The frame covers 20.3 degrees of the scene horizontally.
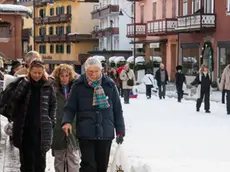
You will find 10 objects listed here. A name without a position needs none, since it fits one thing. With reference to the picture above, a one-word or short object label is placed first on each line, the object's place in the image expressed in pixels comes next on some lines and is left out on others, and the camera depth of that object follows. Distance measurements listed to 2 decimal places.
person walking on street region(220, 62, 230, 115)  18.69
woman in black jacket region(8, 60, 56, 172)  7.37
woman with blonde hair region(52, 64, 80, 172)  8.07
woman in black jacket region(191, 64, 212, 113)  19.71
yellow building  82.44
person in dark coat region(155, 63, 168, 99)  27.53
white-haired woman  7.08
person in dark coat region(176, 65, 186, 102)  26.51
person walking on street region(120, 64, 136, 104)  23.92
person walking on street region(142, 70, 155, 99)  28.00
